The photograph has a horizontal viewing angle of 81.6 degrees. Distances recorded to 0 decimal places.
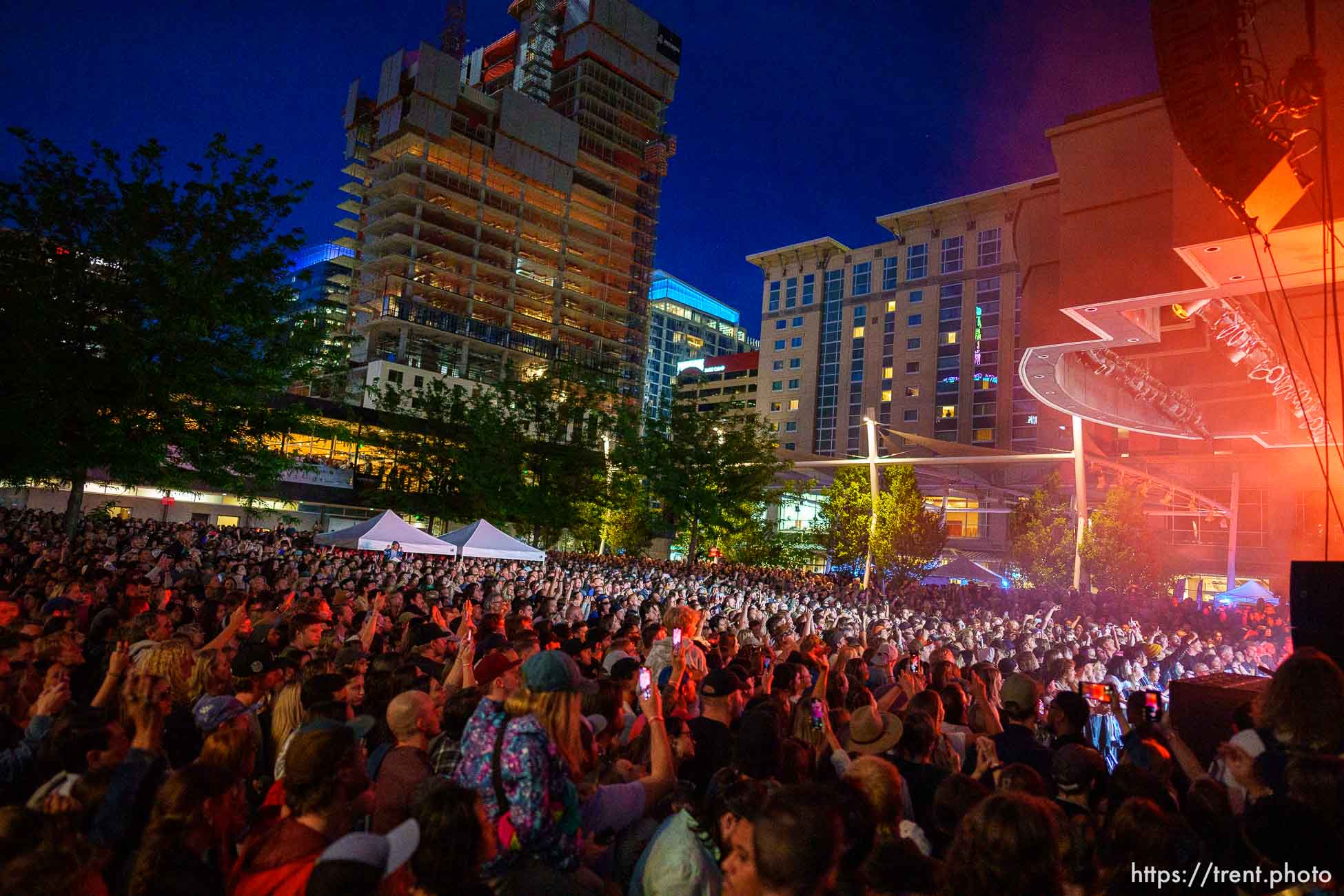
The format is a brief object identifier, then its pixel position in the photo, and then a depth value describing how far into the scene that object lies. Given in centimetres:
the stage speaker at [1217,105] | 639
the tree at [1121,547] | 3400
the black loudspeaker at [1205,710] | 584
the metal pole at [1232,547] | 3797
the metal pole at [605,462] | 3866
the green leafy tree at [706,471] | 3578
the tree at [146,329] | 1435
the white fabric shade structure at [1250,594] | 3145
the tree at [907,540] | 3378
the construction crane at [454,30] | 9344
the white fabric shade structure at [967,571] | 3481
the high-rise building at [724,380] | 10544
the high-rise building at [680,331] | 13225
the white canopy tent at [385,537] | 1656
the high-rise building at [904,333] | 6938
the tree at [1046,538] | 3481
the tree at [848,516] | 3725
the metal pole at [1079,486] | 2641
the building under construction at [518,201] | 7362
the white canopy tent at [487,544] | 1728
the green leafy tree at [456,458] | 3603
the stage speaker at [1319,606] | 602
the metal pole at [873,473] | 3378
